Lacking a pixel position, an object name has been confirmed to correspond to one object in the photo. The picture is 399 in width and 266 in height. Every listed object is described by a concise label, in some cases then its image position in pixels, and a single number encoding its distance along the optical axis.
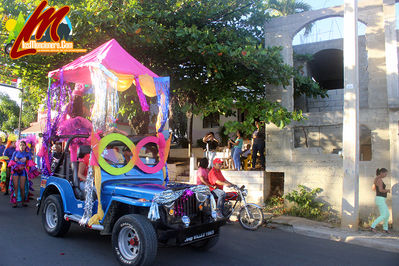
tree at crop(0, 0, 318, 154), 8.33
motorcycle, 6.87
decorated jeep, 4.18
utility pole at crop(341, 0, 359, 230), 6.91
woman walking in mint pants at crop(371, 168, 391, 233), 6.95
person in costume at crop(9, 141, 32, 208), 8.47
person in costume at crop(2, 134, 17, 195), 9.48
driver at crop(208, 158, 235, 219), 7.02
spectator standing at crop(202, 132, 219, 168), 12.07
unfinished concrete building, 7.74
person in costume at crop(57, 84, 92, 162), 6.30
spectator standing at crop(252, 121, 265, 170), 10.20
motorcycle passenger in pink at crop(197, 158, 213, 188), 6.95
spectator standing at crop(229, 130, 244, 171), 10.62
